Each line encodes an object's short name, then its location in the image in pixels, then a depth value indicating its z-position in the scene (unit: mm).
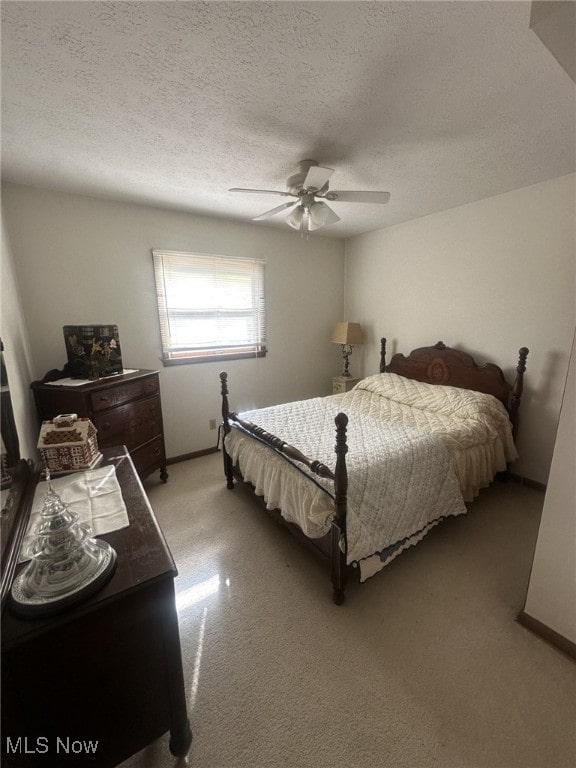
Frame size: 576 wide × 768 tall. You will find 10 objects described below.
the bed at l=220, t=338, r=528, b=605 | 1642
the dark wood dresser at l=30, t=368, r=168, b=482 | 2146
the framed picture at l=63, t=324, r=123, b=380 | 2340
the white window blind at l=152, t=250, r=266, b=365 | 3038
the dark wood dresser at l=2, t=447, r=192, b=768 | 727
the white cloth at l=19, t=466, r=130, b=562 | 1071
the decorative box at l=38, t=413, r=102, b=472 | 1449
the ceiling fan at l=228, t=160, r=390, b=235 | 1755
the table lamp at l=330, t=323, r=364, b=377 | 3791
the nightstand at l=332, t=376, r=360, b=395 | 3995
